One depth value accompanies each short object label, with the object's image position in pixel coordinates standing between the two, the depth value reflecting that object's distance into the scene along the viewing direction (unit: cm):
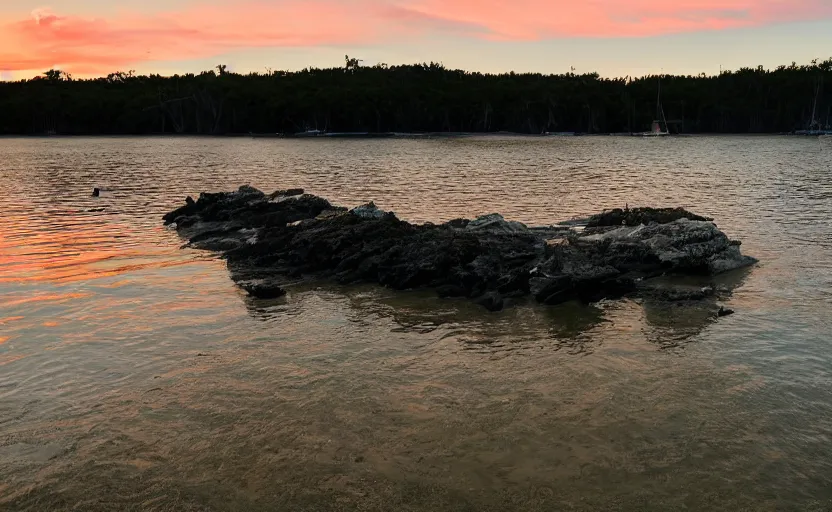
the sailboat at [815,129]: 17900
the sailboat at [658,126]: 18750
